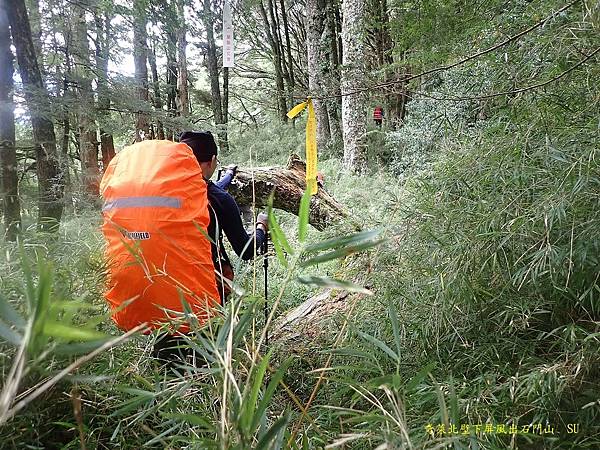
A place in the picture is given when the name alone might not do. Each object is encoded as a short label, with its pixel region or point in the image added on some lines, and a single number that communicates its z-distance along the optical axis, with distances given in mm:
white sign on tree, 8375
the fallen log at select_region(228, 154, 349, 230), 4957
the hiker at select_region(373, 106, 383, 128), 10525
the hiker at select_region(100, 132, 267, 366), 1956
